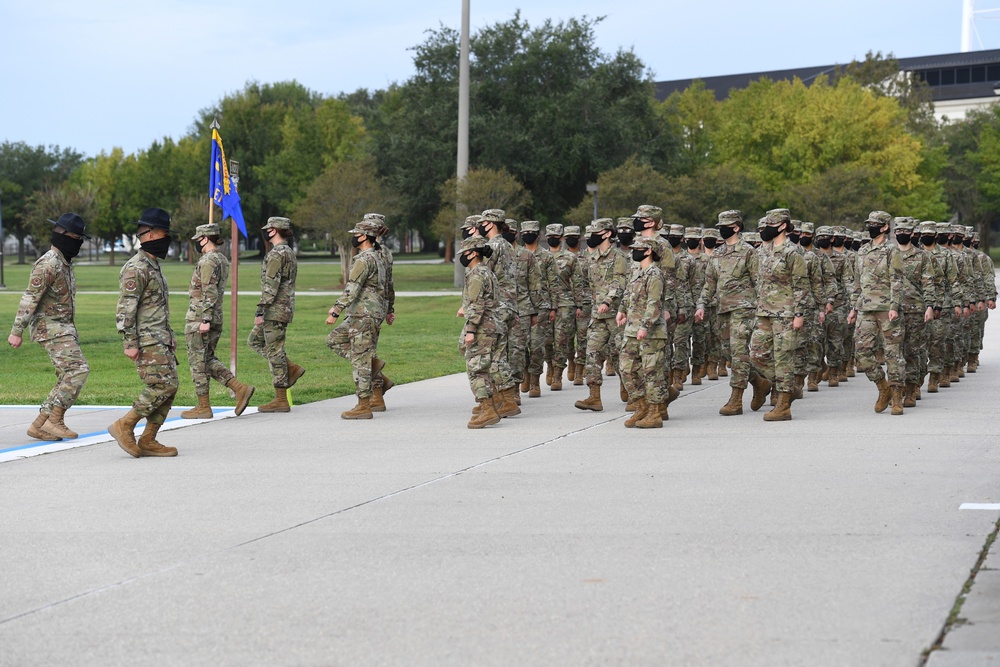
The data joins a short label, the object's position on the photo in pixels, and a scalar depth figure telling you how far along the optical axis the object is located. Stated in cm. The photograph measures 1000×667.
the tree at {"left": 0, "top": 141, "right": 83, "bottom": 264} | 10738
